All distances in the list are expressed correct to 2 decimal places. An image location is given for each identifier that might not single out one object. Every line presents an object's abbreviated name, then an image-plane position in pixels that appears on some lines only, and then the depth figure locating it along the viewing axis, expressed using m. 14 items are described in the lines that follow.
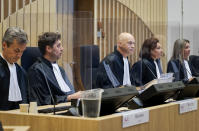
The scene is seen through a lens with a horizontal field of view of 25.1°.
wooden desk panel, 2.58
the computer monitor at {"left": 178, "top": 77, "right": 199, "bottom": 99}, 3.84
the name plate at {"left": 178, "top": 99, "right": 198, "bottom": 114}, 3.47
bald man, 4.80
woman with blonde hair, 4.84
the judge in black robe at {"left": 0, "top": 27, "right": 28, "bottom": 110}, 3.80
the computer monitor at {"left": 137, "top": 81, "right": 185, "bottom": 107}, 3.24
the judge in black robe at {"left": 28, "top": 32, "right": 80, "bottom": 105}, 3.75
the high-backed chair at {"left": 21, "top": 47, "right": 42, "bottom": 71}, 3.82
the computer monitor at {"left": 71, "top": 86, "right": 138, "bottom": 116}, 2.76
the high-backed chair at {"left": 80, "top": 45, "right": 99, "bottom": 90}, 3.68
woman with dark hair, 4.90
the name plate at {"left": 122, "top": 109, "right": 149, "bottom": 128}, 2.79
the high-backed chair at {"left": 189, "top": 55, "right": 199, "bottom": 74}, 5.59
